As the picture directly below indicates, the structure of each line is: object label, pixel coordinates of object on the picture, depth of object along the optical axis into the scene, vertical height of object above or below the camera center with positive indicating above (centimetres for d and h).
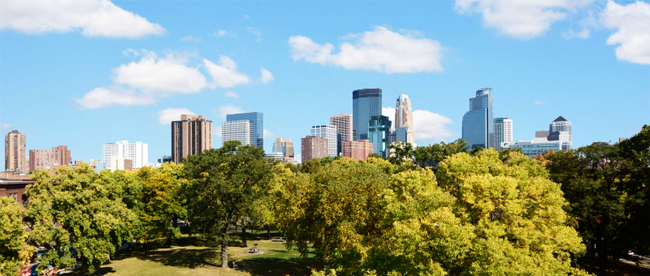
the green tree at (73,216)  3722 -729
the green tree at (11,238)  3119 -778
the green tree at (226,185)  4756 -537
